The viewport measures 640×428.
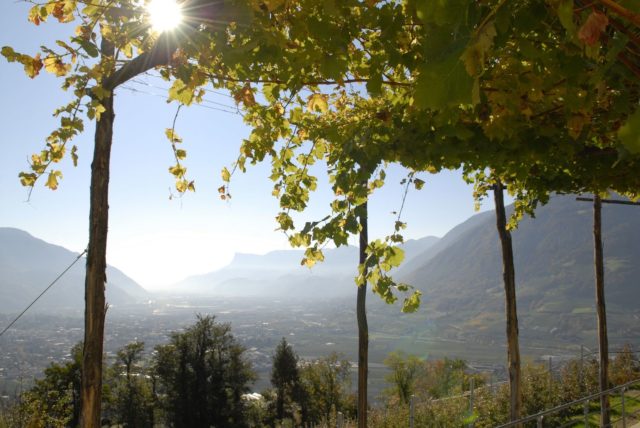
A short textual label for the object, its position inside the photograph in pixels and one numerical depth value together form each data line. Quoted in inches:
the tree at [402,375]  1283.2
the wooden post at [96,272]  148.8
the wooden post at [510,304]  292.0
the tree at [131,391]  1391.5
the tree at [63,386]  1077.1
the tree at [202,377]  1195.3
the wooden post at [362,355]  293.6
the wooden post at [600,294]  386.2
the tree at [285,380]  1478.8
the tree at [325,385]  1459.2
